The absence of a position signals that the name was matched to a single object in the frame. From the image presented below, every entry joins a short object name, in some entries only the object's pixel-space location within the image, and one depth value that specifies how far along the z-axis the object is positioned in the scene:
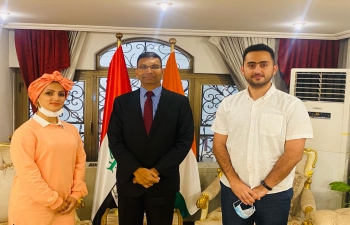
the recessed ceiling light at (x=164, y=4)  2.51
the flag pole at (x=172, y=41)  3.14
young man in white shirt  1.63
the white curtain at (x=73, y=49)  3.71
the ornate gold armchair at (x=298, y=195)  2.71
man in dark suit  1.98
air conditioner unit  3.05
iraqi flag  3.03
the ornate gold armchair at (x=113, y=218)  3.35
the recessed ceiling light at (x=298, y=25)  3.16
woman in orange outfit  1.77
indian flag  3.04
